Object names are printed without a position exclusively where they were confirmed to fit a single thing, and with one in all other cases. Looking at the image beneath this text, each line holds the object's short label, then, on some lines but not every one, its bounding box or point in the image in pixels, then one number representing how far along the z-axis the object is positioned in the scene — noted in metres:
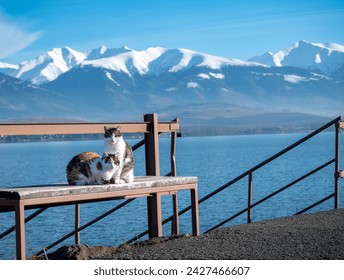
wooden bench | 9.03
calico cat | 10.36
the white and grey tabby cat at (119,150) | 10.52
